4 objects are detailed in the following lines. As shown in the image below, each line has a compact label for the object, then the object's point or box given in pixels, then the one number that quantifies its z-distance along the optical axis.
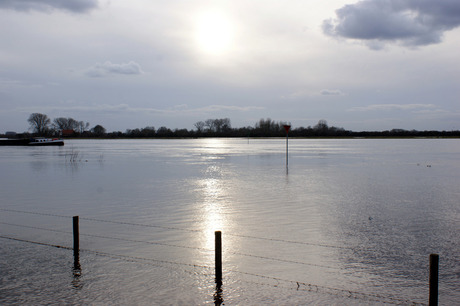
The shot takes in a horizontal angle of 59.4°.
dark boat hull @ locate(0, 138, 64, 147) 108.03
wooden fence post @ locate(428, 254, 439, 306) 5.90
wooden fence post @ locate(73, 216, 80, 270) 9.21
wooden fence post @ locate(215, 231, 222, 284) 7.53
